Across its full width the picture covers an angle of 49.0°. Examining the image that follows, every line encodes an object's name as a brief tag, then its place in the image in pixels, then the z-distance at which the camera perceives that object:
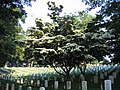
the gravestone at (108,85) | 4.58
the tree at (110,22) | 6.89
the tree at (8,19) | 7.80
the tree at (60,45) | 9.36
